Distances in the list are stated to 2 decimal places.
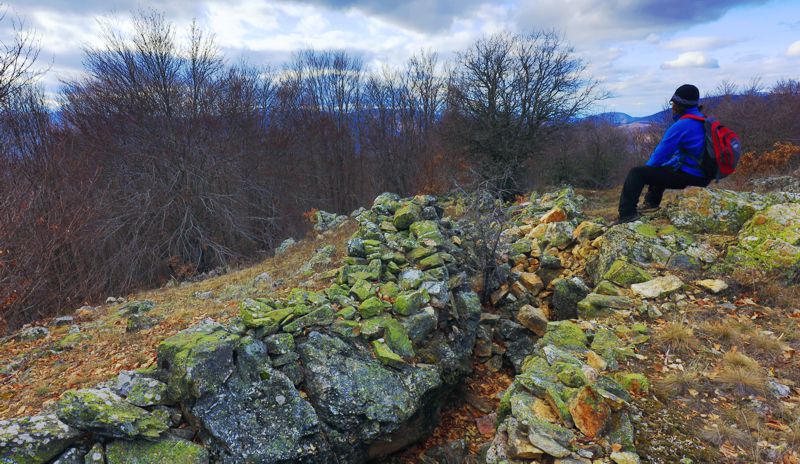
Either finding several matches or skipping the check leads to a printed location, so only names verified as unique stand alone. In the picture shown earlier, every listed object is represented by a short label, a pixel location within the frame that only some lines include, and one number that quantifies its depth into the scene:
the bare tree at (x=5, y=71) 7.90
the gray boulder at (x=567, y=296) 5.80
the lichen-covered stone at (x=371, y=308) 4.60
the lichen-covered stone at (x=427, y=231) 6.73
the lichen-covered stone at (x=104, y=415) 2.75
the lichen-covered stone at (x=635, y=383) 3.16
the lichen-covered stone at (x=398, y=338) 4.27
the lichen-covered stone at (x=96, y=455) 2.69
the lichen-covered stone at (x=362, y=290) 4.96
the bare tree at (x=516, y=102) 16.44
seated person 4.84
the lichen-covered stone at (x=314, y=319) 4.13
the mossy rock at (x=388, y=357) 4.08
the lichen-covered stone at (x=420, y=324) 4.52
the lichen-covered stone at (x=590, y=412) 2.69
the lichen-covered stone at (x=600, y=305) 4.71
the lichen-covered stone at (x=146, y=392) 3.16
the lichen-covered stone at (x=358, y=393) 3.64
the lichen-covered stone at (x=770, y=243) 4.64
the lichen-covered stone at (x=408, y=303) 4.66
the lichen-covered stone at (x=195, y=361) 3.28
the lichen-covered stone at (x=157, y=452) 2.78
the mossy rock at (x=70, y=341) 4.87
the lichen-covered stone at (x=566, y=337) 4.07
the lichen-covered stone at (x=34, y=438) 2.48
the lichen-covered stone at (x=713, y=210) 5.60
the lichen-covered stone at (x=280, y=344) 3.87
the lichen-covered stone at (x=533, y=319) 5.40
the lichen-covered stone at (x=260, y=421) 3.14
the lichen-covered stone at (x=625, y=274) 5.15
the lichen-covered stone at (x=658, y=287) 4.73
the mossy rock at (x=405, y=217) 7.54
